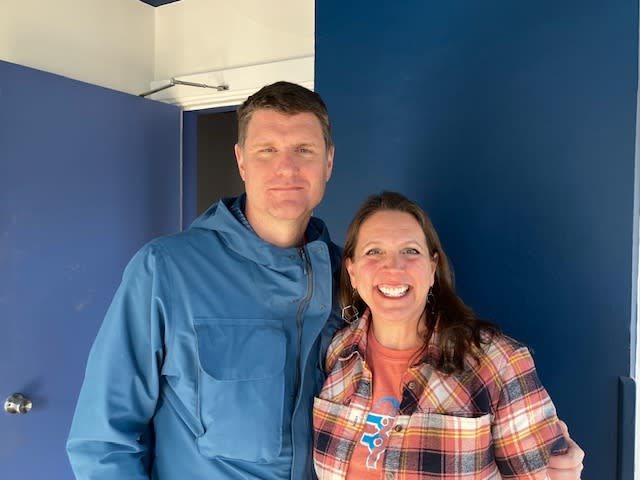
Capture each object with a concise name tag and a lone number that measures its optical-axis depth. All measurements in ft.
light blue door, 6.03
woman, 3.43
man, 3.44
